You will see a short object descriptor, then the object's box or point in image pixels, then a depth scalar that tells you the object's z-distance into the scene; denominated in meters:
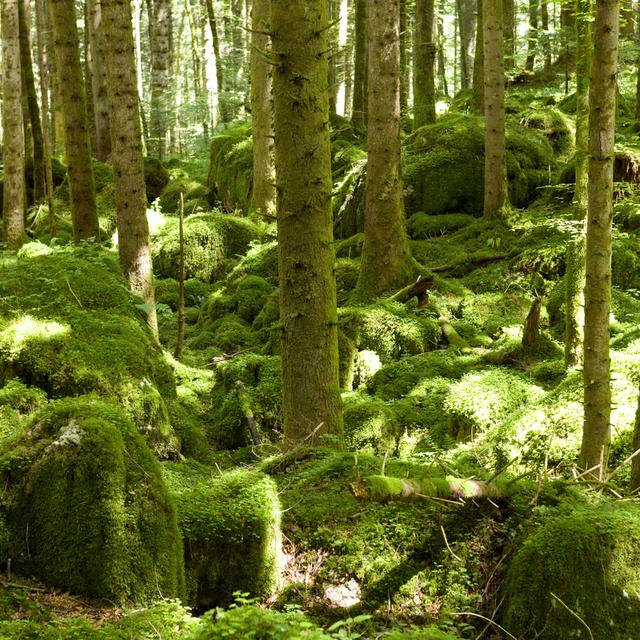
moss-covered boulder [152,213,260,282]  15.15
